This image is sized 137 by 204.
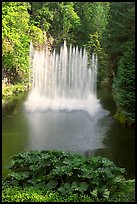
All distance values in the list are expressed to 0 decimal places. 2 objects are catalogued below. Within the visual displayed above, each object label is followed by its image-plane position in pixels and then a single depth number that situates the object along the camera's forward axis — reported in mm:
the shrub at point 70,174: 7051
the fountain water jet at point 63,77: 20703
